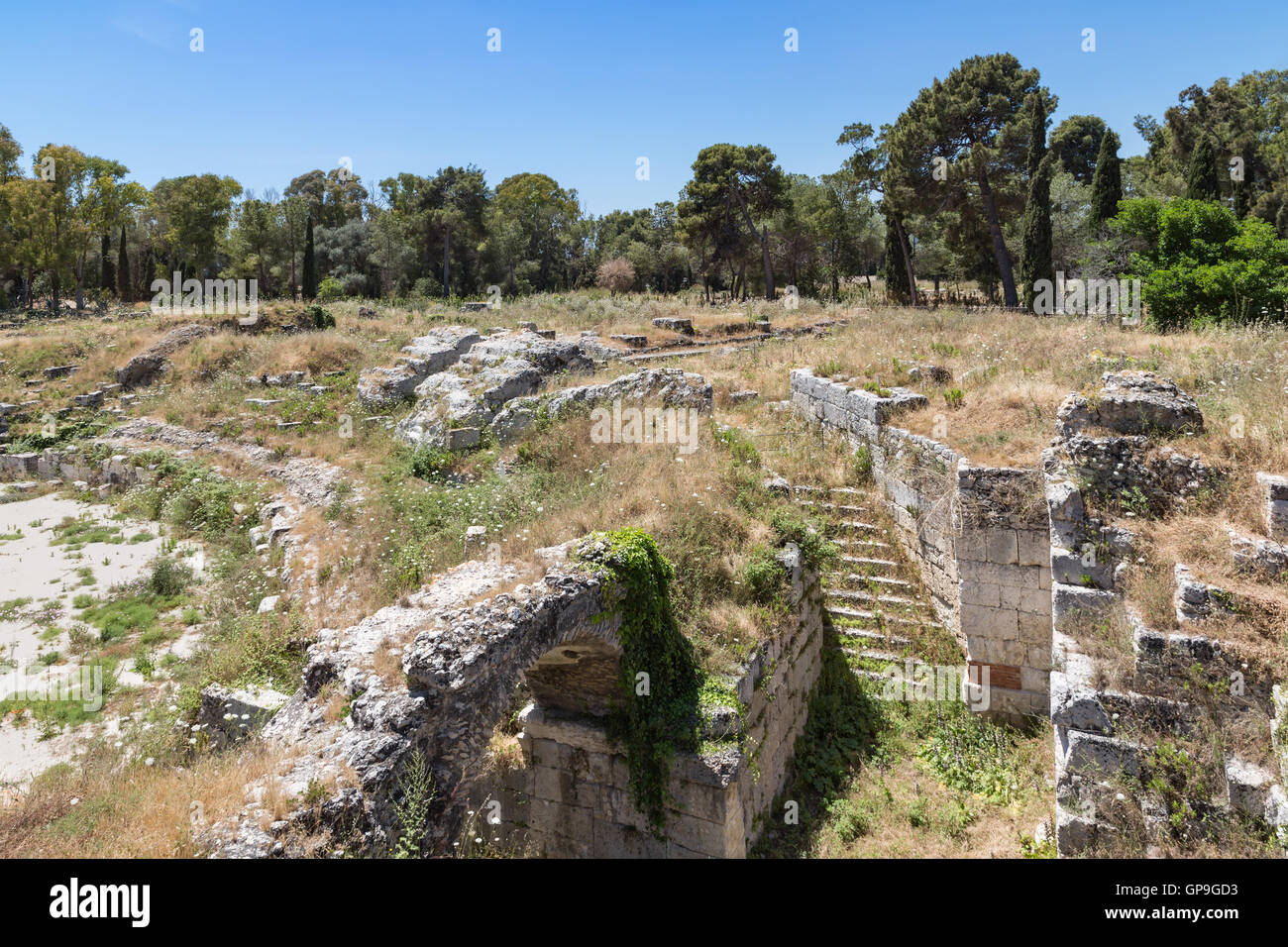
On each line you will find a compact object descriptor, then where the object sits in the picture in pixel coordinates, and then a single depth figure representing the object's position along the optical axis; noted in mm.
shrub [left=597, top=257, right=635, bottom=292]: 48594
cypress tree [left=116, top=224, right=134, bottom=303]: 47469
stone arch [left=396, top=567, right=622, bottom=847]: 5121
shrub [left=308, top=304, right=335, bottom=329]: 28250
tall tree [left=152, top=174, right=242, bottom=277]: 47469
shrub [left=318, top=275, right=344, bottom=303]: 39156
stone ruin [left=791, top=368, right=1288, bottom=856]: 5457
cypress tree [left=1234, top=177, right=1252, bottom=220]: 27375
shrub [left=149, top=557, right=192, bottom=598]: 11305
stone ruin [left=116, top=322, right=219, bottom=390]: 23594
